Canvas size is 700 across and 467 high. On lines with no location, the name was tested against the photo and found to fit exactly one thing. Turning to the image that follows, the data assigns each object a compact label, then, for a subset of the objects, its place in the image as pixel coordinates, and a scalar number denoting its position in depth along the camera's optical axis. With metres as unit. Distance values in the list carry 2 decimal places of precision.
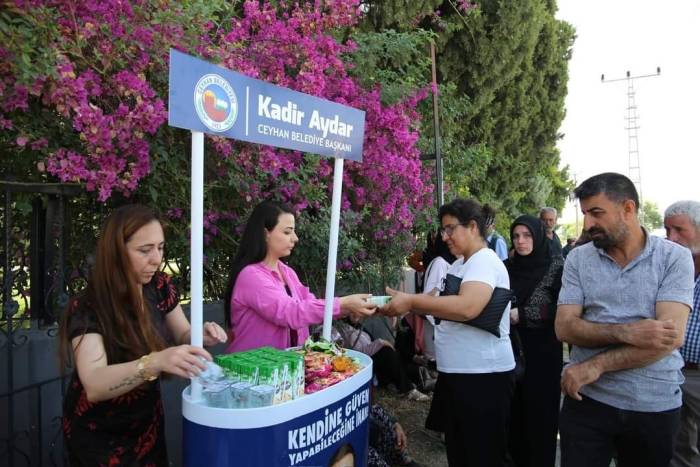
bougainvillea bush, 2.41
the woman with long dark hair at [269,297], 2.38
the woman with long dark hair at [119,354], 1.66
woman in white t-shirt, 2.60
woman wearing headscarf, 3.33
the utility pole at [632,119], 34.21
